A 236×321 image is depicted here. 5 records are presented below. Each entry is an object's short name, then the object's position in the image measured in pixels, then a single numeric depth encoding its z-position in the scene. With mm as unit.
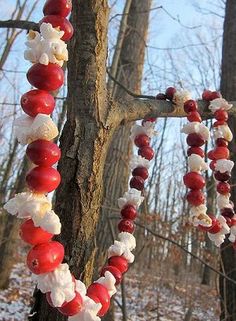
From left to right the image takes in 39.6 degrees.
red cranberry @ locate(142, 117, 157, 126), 292
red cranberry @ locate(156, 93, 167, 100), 282
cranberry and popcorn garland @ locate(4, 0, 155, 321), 150
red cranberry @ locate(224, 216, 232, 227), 289
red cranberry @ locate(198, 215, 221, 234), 272
